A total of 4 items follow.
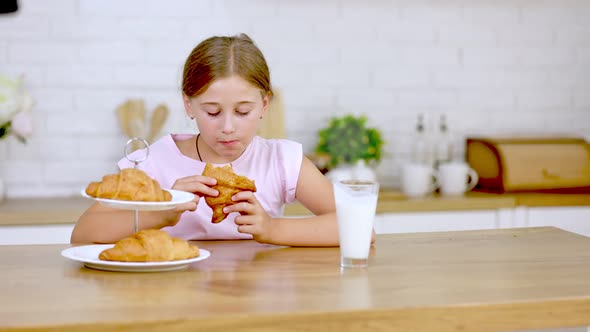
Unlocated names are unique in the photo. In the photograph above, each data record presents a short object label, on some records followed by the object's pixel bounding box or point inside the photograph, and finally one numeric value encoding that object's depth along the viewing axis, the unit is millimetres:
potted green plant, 3365
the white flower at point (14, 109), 3033
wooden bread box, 3367
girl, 1742
